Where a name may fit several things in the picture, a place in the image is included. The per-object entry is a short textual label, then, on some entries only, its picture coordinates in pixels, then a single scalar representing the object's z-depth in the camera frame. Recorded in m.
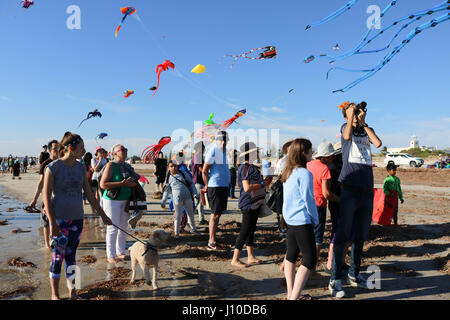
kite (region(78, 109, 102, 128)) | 10.99
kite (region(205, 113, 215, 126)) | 13.81
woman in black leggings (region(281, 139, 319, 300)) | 3.01
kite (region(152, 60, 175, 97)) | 10.41
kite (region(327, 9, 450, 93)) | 3.01
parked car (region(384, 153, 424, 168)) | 34.88
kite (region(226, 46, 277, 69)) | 7.66
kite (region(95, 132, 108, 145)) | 13.15
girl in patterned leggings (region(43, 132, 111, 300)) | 3.12
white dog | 3.79
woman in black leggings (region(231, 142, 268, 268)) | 4.48
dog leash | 3.82
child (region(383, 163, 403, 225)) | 6.49
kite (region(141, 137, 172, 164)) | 11.52
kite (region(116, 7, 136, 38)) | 8.18
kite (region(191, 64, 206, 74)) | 9.15
